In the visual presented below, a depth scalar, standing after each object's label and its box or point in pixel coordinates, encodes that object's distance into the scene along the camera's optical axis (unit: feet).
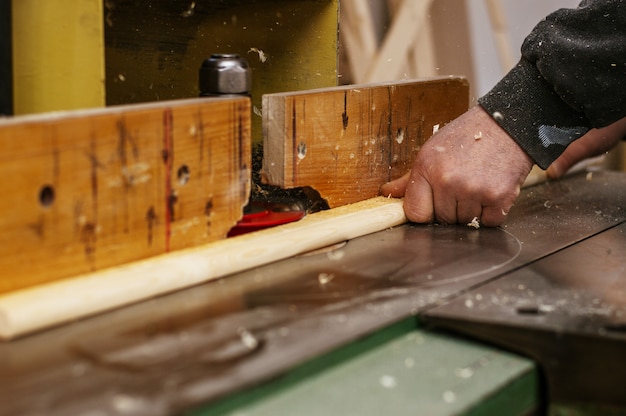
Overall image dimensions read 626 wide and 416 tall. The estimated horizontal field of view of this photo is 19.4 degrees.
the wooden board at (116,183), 4.87
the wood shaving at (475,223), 5.85
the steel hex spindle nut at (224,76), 5.45
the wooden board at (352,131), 5.67
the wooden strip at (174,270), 4.78
